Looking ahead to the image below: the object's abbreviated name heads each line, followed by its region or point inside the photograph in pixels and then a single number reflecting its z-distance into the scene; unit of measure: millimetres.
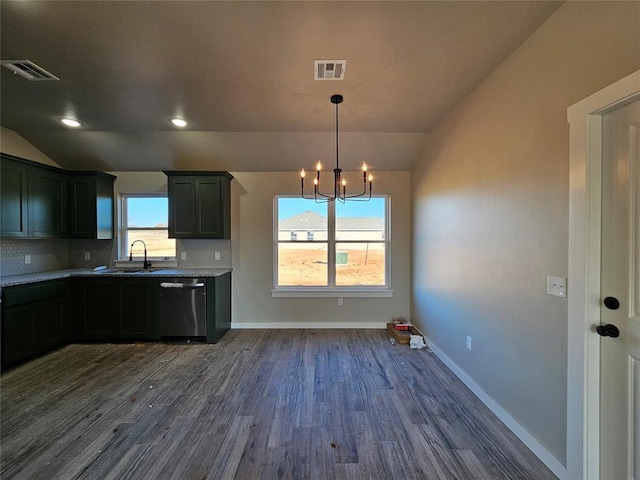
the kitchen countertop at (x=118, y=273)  3125
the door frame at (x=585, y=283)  1355
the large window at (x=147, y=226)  4188
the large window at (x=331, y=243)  4227
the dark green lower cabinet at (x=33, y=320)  2738
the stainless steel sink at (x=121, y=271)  3684
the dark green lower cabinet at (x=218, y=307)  3523
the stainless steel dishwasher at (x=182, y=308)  3518
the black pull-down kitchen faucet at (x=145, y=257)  4020
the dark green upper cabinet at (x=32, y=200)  3037
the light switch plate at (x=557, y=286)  1506
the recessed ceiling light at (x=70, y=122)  3043
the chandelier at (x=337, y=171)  2441
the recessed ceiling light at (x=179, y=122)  2998
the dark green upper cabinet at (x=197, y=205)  3760
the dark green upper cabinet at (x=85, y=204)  3795
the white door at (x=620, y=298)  1248
